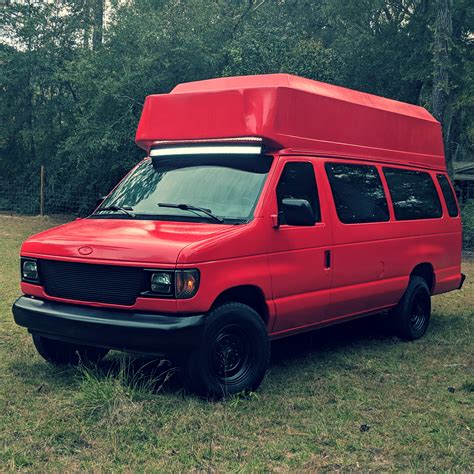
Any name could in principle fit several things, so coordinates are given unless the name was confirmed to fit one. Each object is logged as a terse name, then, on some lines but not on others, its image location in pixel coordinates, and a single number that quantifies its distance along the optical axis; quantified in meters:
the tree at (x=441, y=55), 19.09
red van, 5.11
